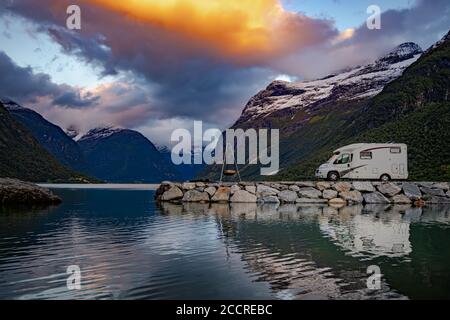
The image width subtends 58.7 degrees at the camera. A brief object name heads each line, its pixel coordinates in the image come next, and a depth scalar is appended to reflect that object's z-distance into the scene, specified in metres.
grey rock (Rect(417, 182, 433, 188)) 44.03
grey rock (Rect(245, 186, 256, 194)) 45.44
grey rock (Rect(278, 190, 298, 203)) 44.28
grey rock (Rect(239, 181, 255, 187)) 46.42
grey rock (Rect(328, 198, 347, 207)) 42.63
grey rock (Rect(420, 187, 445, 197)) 43.62
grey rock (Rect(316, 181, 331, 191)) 44.03
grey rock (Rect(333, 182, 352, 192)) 43.96
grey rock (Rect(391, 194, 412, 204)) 42.64
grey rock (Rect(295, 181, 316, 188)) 45.06
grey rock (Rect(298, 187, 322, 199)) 44.00
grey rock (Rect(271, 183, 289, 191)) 45.38
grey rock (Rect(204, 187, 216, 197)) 46.29
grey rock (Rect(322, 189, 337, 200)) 43.38
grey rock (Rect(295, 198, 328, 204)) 43.51
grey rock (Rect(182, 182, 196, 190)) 47.41
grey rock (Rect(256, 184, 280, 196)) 44.84
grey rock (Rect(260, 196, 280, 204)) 44.17
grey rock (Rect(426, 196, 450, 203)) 43.31
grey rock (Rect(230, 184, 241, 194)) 45.97
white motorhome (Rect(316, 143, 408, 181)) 44.34
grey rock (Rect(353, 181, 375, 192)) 43.91
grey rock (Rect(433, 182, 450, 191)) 43.94
